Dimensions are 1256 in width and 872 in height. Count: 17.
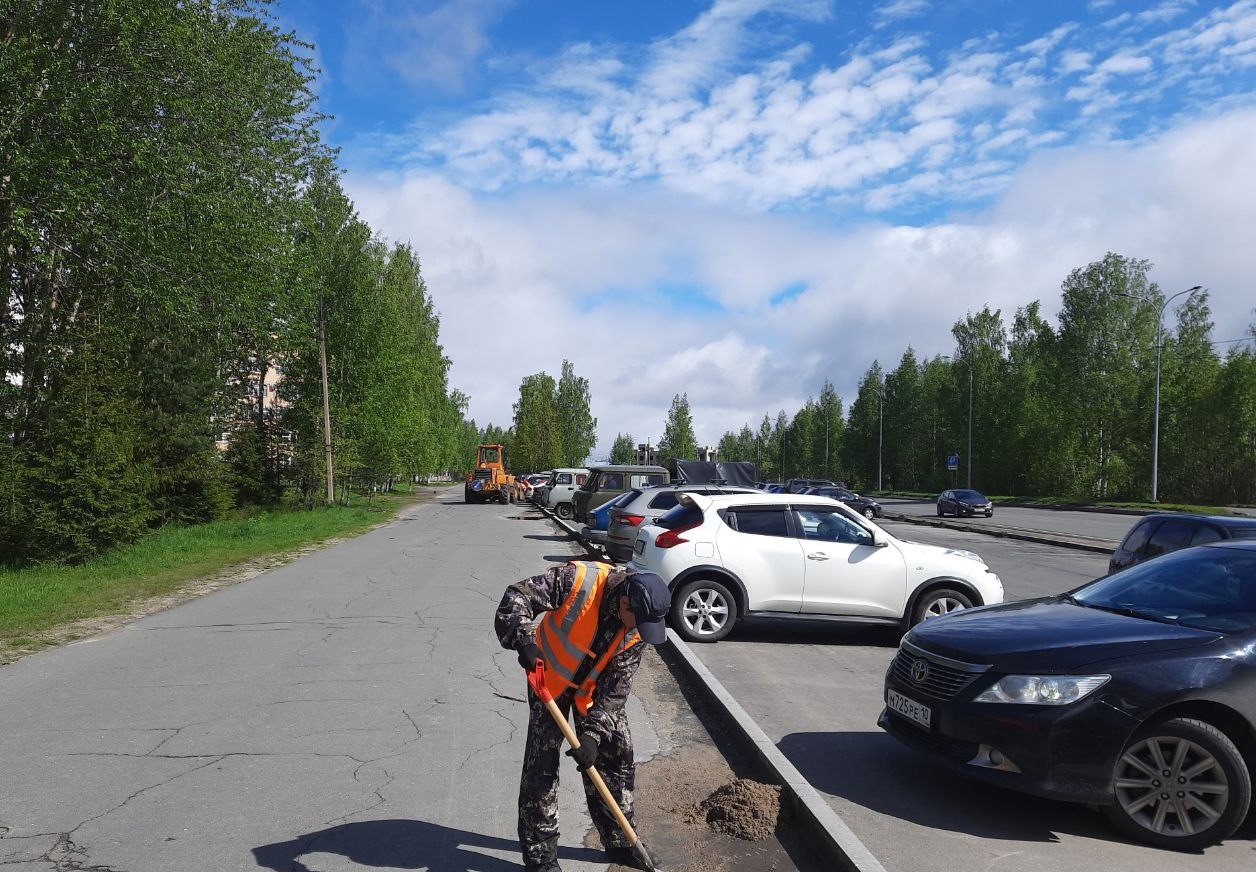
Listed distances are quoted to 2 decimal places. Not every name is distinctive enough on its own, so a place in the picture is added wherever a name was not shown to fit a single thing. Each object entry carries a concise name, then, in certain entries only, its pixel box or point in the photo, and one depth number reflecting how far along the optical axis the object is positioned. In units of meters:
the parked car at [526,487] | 52.81
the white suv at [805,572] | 9.24
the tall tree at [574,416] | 94.75
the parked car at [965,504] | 38.56
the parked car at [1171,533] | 10.91
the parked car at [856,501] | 36.34
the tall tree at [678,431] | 103.00
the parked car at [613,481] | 23.47
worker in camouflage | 3.65
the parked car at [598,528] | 18.58
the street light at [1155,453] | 42.55
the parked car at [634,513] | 14.99
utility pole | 34.84
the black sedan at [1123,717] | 4.23
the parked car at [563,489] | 33.72
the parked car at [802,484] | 44.01
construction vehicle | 47.88
